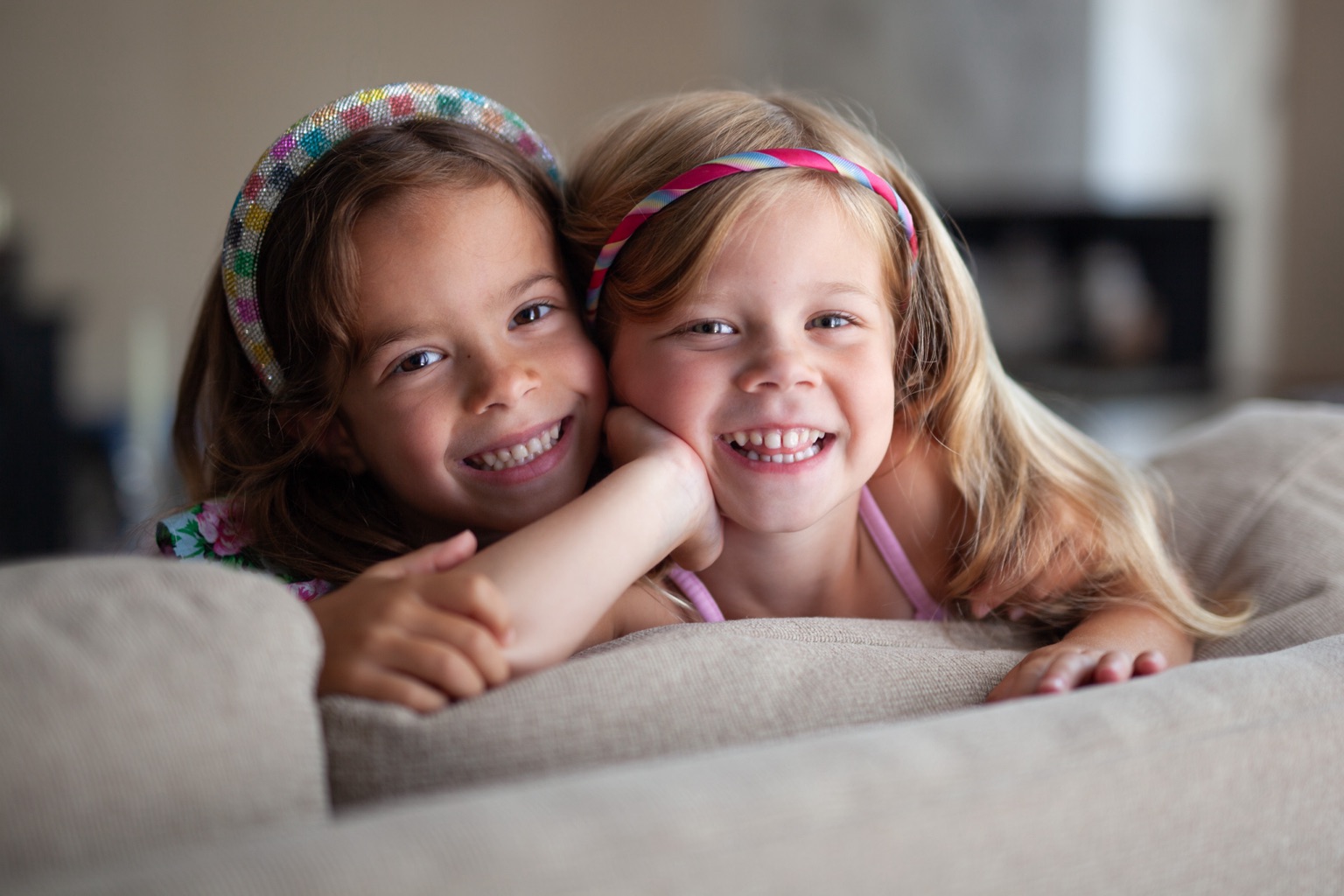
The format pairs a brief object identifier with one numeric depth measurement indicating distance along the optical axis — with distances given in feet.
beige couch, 1.77
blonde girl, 3.65
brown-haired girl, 3.74
